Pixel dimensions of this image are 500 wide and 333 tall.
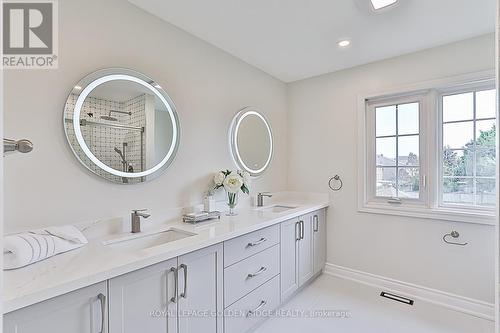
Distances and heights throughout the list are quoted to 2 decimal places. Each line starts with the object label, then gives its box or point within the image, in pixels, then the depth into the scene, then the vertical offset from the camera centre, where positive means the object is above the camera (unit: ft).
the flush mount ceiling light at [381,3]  5.29 +3.53
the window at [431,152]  6.93 +0.39
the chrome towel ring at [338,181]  9.10 -0.68
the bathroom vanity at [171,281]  3.01 -1.88
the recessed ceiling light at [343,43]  6.97 +3.54
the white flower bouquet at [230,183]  7.04 -0.51
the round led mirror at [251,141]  8.10 +0.86
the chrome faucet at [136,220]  5.19 -1.15
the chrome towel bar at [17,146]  2.41 +0.20
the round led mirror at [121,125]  4.70 +0.87
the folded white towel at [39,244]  3.29 -1.16
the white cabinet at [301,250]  7.16 -2.76
